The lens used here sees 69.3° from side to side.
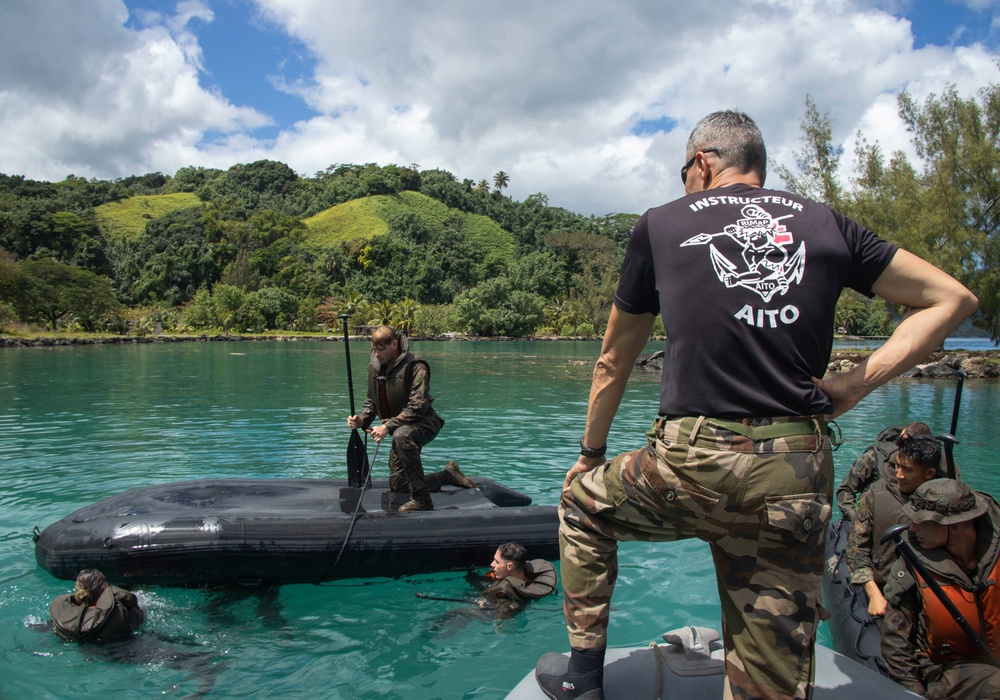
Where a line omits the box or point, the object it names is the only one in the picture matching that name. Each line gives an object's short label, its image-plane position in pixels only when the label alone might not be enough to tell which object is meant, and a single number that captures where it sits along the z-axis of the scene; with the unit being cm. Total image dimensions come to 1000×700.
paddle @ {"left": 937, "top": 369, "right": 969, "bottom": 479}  454
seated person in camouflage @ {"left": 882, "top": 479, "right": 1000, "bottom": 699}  348
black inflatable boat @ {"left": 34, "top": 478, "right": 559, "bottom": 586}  600
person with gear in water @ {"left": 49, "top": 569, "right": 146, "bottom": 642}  507
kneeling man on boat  715
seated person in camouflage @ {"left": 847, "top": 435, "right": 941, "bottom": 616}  460
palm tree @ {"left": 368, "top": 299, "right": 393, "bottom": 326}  8272
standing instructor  219
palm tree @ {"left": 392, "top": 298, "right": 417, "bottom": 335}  8156
